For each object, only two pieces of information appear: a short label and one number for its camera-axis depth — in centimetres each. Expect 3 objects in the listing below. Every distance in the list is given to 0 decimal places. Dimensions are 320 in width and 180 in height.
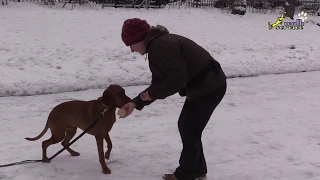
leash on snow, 359
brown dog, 353
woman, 291
